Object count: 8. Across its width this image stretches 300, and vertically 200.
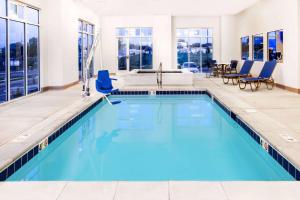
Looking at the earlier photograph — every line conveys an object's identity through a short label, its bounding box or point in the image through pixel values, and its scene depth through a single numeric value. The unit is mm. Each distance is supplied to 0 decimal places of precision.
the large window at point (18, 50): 6115
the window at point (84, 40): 10426
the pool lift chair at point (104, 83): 5928
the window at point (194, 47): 13443
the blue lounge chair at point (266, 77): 7737
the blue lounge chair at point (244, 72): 9147
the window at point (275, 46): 8179
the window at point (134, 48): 13491
